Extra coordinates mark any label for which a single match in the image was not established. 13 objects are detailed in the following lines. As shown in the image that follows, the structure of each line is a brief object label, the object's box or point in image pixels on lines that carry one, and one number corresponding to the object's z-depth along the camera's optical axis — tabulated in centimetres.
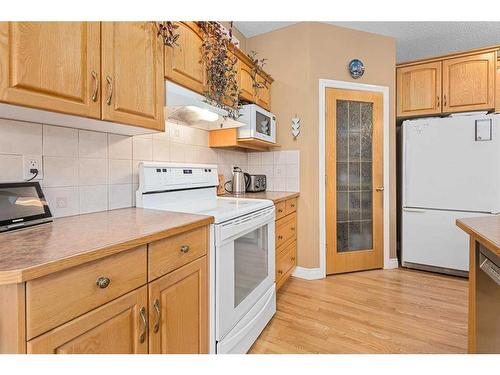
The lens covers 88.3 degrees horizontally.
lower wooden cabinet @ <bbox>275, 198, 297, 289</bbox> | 222
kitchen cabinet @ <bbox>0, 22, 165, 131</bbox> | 82
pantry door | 272
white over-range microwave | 225
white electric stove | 127
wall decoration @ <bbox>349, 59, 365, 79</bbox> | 273
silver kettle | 256
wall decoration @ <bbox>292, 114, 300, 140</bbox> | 271
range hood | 148
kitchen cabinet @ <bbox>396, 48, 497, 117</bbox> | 259
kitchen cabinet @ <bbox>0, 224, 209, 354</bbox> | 61
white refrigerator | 245
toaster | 262
